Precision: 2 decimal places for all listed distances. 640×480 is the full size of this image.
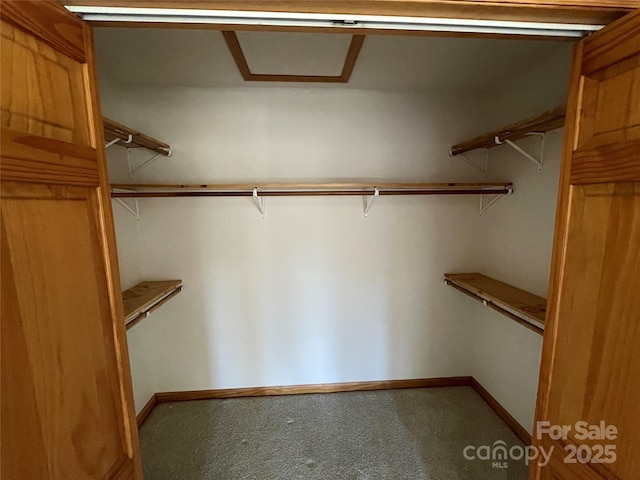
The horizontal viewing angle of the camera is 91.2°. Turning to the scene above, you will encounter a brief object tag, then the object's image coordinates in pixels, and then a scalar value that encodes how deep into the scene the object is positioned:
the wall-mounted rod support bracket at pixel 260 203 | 2.26
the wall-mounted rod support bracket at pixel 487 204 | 2.22
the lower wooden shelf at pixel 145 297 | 1.65
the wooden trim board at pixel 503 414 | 1.99
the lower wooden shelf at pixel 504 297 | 1.57
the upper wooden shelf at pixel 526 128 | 1.38
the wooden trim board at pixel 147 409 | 2.18
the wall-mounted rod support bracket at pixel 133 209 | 2.10
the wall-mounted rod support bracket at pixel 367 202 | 2.32
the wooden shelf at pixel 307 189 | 1.96
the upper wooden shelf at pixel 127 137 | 1.43
